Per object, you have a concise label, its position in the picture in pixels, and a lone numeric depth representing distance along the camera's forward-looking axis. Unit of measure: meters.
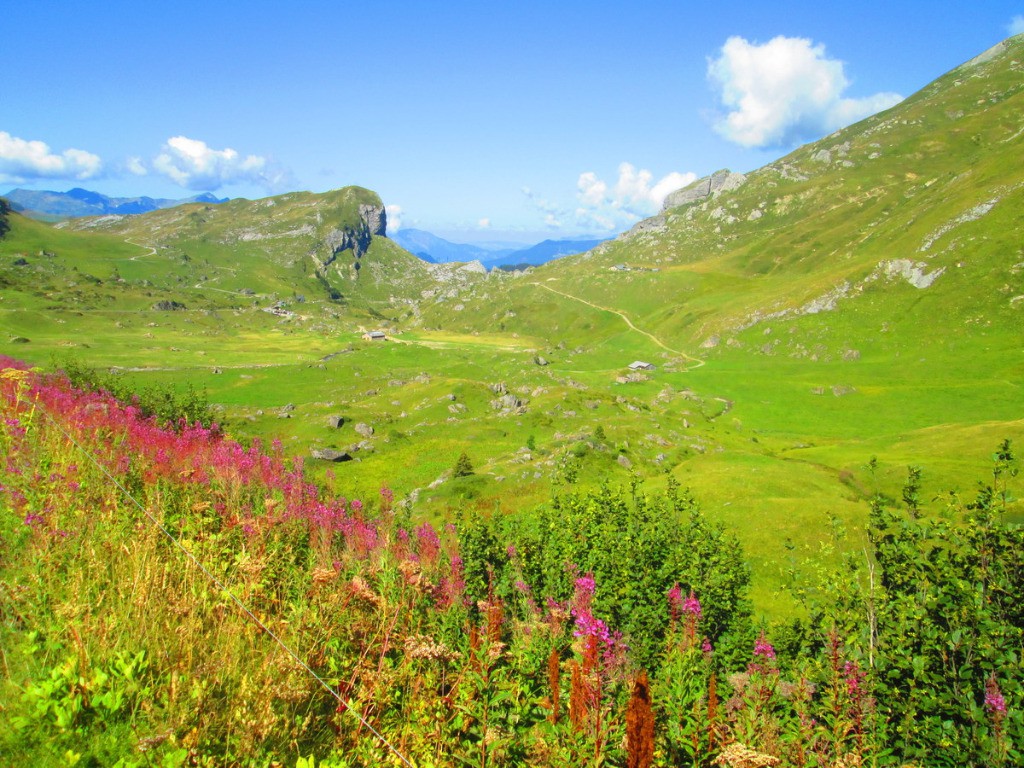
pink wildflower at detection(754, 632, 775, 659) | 10.74
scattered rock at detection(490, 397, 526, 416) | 87.94
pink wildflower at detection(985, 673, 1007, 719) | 7.34
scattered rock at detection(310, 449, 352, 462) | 66.69
